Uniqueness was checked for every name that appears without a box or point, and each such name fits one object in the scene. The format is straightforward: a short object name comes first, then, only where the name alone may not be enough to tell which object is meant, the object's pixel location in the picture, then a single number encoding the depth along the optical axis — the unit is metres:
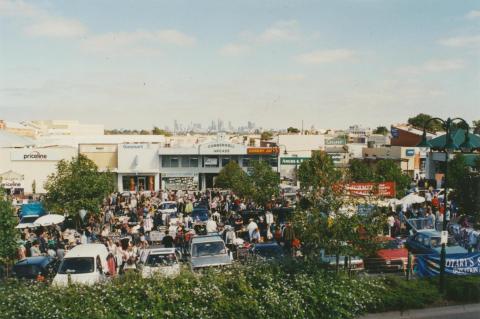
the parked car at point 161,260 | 13.62
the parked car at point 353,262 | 15.16
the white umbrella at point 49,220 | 21.53
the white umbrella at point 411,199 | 26.36
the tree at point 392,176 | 32.78
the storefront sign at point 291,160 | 50.75
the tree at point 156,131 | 154.12
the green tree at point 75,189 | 23.67
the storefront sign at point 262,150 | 51.81
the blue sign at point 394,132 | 67.79
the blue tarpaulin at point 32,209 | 25.81
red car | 16.11
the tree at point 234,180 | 30.67
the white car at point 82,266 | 13.80
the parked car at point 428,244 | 17.48
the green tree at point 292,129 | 156.62
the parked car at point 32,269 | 14.95
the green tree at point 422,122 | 86.82
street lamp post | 13.25
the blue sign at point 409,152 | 55.23
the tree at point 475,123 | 88.93
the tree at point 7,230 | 14.00
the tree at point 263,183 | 28.52
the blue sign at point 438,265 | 15.27
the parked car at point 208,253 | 15.23
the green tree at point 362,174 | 33.69
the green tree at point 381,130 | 152.10
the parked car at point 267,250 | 16.30
